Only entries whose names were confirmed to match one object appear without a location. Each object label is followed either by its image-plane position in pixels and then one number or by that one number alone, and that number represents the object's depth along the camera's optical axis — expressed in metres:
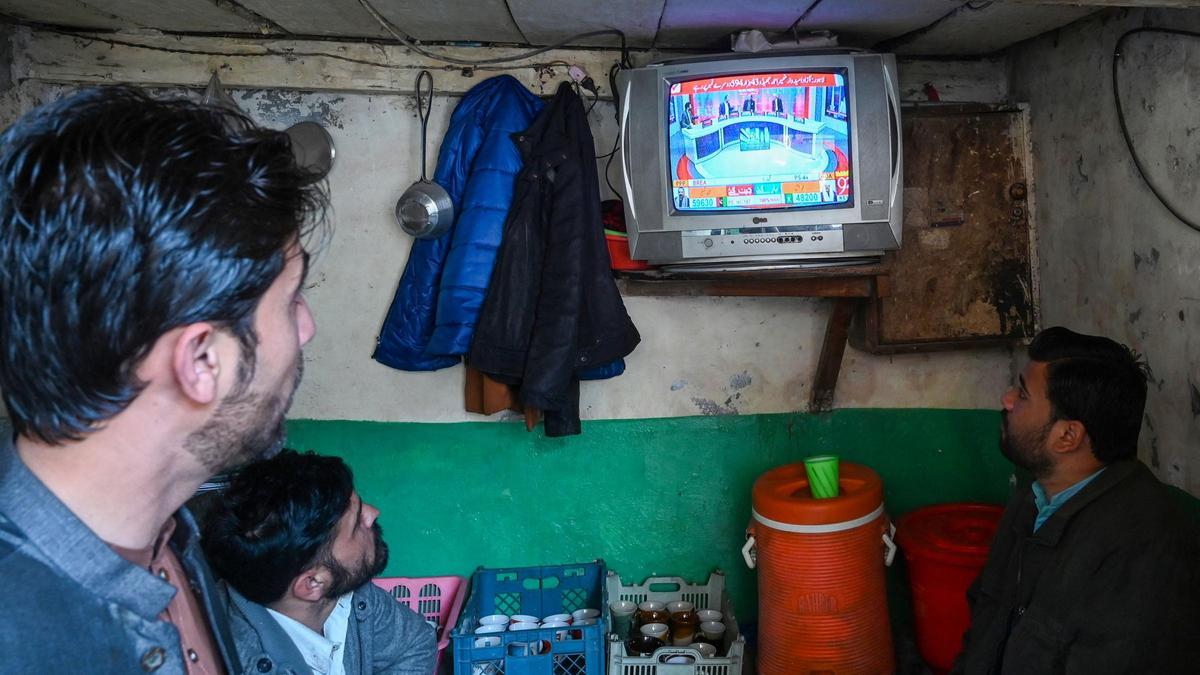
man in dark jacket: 1.75
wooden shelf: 2.59
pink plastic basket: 3.04
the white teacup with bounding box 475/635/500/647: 2.64
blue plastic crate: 2.62
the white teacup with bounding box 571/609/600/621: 2.90
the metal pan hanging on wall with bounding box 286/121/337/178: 2.85
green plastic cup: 2.60
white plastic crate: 2.60
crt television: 2.38
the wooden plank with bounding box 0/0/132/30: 2.47
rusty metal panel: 2.80
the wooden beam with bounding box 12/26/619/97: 2.76
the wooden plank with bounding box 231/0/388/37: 2.45
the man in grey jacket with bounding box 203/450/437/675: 1.69
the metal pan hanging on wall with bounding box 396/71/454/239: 2.75
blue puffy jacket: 2.67
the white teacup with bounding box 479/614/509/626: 2.88
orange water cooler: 2.54
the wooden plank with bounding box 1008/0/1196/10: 1.66
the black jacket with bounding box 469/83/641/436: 2.62
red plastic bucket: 2.56
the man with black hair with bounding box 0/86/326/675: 0.80
